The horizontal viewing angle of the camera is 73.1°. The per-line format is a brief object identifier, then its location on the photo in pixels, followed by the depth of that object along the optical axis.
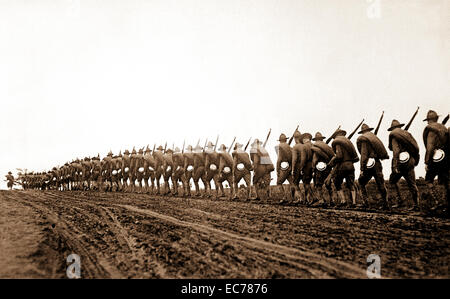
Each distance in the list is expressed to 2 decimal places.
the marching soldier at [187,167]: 18.09
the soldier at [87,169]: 29.12
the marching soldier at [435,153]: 8.46
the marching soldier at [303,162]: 12.03
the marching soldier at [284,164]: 13.05
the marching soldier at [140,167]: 21.86
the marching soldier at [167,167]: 19.88
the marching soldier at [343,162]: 10.63
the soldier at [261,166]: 14.33
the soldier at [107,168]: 25.76
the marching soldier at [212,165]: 16.77
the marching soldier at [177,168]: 18.95
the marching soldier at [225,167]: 15.88
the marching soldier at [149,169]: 21.41
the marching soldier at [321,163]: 11.40
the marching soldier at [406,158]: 9.23
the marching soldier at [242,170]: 14.93
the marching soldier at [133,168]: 22.44
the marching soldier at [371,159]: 9.86
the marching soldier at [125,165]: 23.41
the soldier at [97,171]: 27.19
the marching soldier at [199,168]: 17.52
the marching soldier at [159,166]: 20.73
